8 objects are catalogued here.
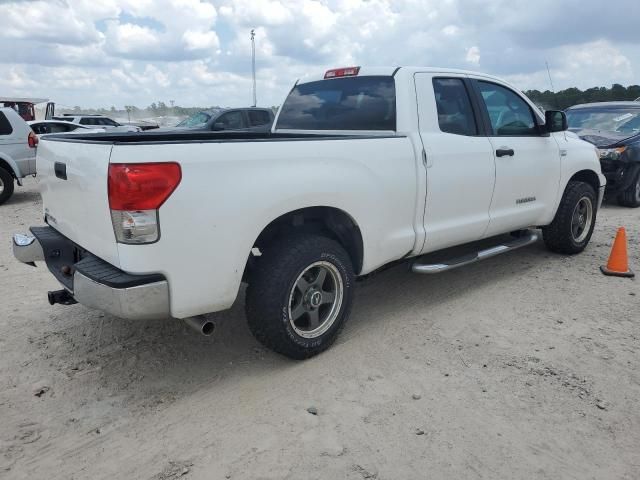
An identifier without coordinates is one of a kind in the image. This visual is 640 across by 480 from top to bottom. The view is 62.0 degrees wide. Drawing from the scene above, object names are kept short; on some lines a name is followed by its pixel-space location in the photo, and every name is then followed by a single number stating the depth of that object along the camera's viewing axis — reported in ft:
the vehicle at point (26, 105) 87.71
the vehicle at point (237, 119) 46.21
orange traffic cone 17.37
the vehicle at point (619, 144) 29.25
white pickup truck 8.97
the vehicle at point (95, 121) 71.31
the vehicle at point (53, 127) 52.06
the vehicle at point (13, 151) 32.65
